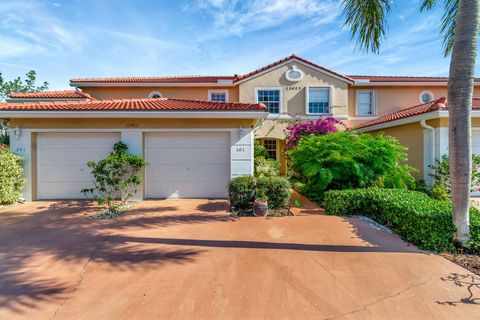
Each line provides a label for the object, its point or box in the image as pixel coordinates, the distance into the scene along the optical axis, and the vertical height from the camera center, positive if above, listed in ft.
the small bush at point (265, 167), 38.11 -1.47
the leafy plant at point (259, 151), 45.97 +1.42
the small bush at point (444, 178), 29.63 -2.65
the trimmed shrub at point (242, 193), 25.27 -3.80
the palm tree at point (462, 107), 14.94 +3.34
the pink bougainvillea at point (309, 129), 40.91 +5.22
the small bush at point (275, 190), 25.75 -3.54
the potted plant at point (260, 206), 24.26 -5.03
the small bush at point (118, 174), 25.36 -1.82
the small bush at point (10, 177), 27.12 -2.25
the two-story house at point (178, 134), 29.78 +3.26
